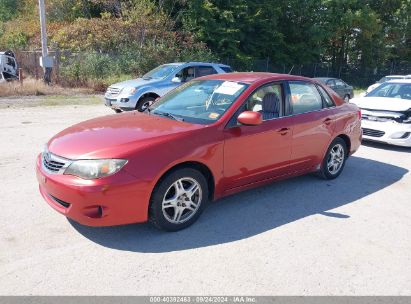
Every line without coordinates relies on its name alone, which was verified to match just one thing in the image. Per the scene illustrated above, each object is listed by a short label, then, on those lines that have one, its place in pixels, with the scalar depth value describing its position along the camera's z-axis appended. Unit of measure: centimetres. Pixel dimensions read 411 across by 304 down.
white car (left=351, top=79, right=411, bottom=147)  814
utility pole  1739
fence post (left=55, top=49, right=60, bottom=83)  1885
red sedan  359
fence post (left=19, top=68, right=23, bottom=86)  1692
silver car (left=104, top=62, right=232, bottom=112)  1090
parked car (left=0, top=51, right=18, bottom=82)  1934
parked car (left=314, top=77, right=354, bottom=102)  1925
